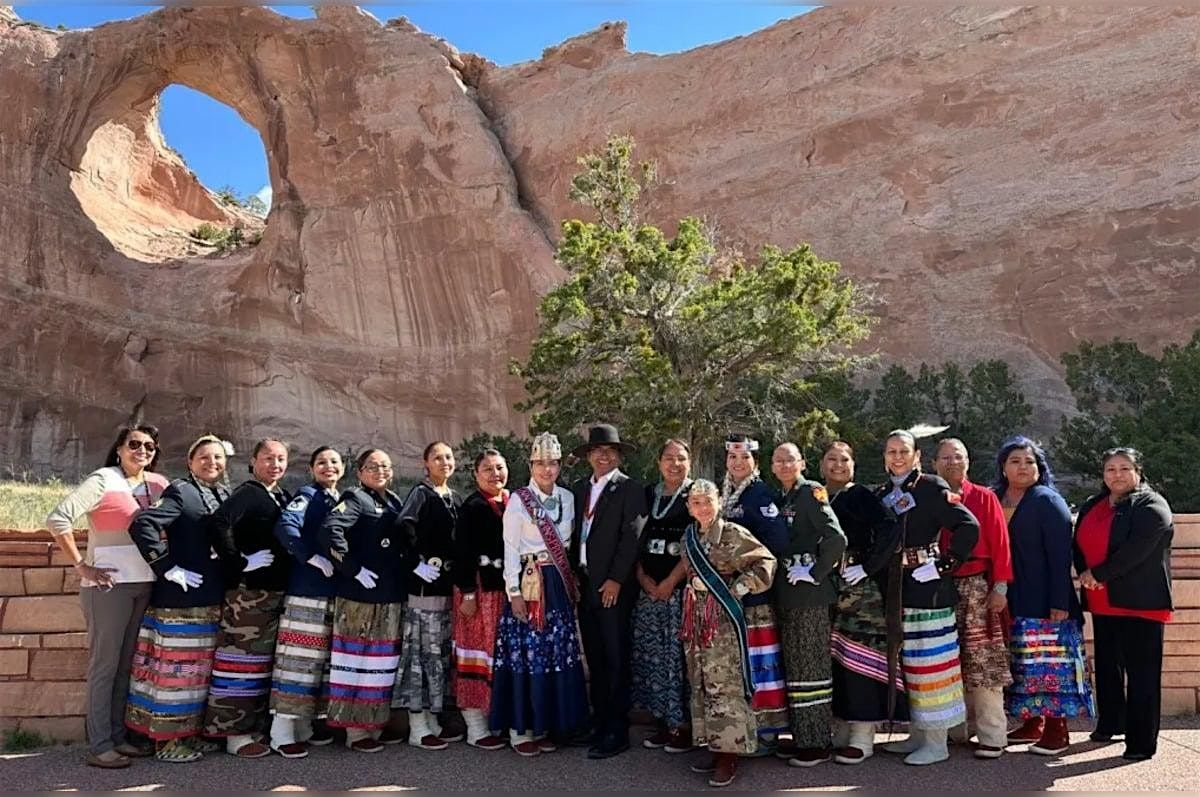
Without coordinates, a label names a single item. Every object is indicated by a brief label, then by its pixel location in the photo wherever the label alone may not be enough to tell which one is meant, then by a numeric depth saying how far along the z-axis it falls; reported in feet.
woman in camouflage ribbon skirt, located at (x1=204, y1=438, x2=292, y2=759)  14.92
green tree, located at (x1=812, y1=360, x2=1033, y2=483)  47.78
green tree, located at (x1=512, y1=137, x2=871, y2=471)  44.11
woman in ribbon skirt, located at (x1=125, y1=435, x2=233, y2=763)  14.56
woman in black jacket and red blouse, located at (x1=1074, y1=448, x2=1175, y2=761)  14.24
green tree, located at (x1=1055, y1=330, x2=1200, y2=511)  36.88
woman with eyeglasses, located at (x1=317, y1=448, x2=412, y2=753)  14.92
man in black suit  14.78
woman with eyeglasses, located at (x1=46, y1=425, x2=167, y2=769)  14.49
